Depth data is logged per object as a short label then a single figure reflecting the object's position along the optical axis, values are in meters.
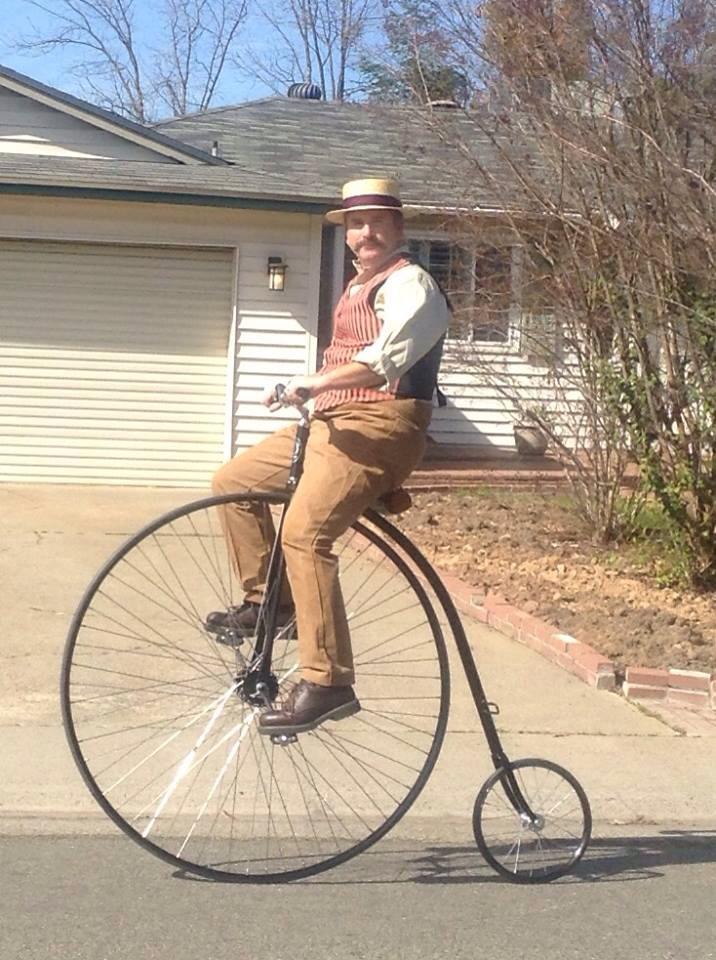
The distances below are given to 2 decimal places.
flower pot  13.41
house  12.85
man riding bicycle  4.26
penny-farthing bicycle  4.52
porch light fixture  12.92
